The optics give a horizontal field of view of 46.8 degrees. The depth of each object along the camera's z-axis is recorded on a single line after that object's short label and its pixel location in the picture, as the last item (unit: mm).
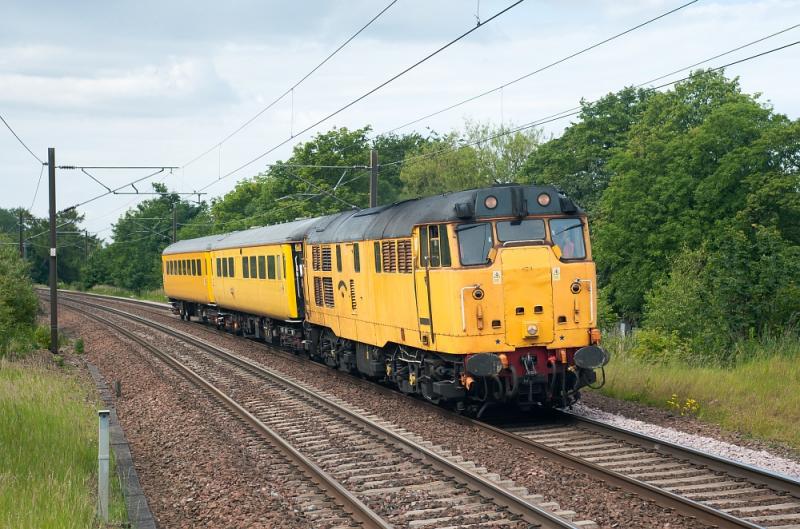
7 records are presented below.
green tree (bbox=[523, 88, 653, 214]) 51156
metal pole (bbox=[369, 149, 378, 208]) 28312
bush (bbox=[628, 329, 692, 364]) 18109
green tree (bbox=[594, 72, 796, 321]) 38406
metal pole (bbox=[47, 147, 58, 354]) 27172
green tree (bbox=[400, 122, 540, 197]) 65812
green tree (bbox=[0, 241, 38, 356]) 23875
